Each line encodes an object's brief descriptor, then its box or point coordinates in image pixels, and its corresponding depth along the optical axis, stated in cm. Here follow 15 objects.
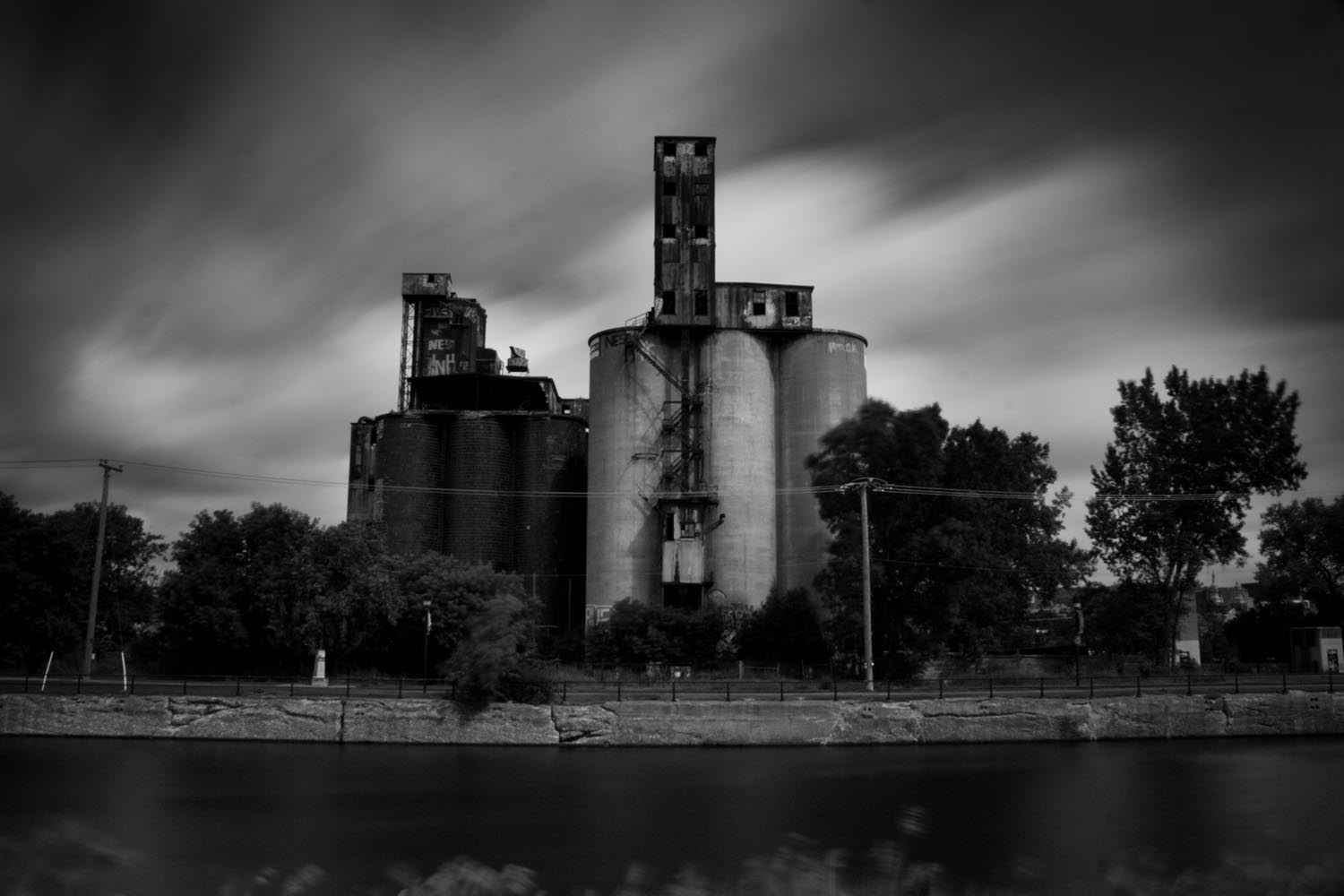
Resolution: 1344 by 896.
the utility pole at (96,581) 4622
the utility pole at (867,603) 4212
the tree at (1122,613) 5684
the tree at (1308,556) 6731
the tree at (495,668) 3744
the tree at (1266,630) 7038
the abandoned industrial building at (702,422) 6694
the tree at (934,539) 4856
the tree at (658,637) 6038
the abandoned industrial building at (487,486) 7381
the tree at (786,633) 6147
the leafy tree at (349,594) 5159
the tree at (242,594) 5172
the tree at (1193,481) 5641
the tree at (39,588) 5488
